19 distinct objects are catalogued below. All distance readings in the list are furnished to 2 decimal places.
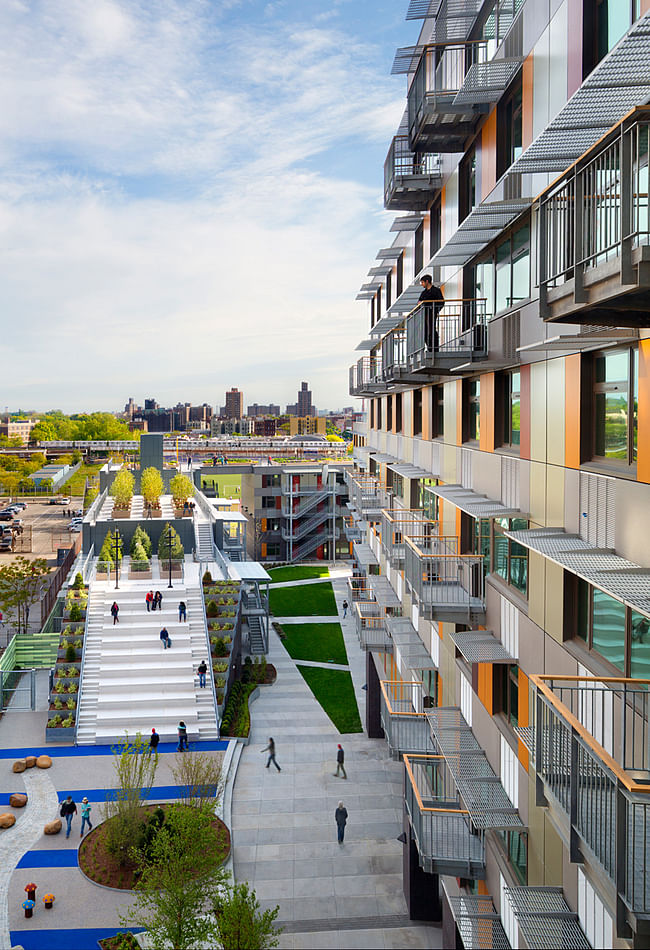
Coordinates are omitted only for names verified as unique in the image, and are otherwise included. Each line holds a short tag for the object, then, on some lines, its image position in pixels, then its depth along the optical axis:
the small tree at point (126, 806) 18.05
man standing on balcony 13.07
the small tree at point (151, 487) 49.91
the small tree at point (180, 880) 13.48
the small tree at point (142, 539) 40.78
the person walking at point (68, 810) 19.56
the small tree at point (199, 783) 18.12
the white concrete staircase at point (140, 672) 26.88
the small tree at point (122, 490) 48.41
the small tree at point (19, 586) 38.88
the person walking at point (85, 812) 19.58
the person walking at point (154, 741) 24.74
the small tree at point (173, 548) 38.85
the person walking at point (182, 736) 25.06
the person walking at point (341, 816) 19.08
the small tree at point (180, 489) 49.22
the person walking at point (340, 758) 23.28
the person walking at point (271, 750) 23.81
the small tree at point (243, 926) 12.58
